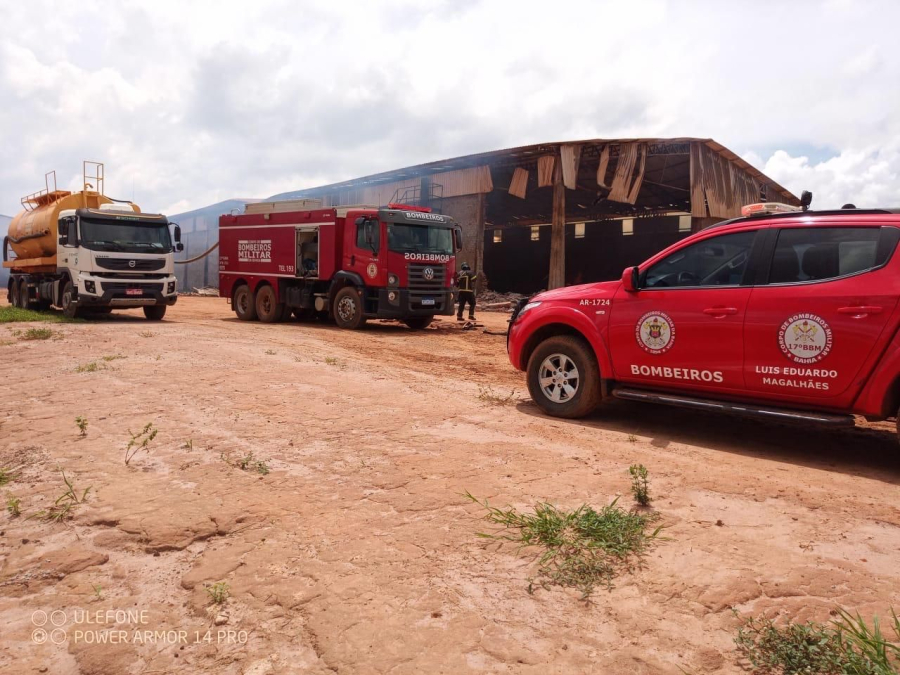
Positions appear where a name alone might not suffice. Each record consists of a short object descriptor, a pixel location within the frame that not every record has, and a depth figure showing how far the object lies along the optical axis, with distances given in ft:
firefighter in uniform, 54.80
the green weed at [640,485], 11.79
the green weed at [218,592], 8.82
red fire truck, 45.44
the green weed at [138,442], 14.73
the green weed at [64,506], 11.42
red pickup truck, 14.39
